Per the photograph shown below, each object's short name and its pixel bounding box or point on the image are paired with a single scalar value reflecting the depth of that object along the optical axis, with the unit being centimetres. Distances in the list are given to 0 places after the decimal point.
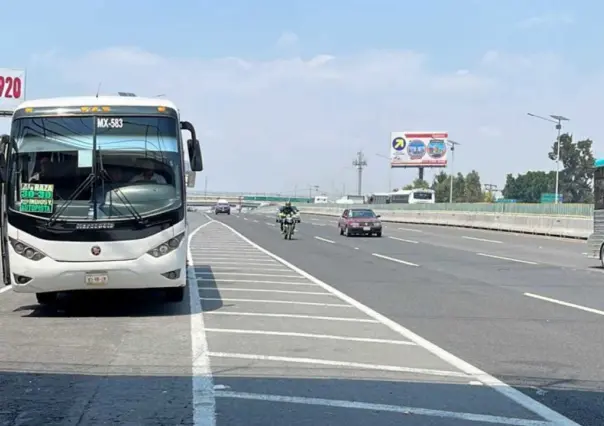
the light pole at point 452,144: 8012
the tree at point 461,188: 14588
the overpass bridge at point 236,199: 15391
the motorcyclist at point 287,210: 3400
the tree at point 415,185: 15700
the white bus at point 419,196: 8864
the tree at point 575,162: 10450
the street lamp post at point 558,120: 5697
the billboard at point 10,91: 3869
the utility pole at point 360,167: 14800
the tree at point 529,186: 14000
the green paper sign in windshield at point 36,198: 1041
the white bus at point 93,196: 1034
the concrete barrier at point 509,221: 3612
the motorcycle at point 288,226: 3378
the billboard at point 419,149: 10219
